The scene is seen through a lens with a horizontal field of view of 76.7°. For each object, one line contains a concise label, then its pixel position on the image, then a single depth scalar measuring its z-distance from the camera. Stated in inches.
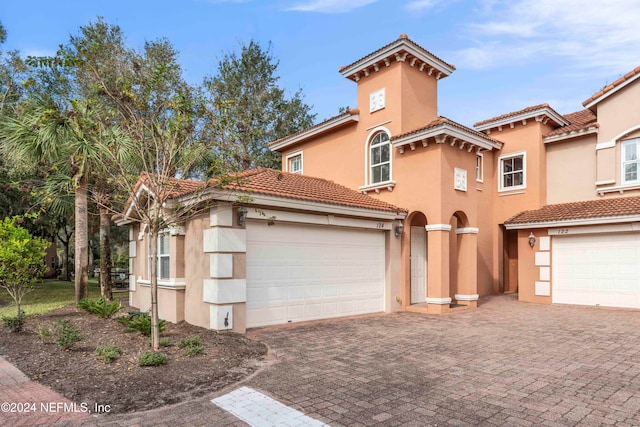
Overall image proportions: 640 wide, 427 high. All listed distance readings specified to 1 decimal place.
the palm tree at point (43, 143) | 450.3
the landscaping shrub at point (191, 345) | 261.9
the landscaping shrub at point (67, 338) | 272.1
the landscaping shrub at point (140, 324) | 297.3
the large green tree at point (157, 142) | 265.4
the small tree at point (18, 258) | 361.7
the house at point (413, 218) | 376.2
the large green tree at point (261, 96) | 1064.8
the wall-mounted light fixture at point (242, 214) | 349.4
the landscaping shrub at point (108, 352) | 245.8
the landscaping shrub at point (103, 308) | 399.2
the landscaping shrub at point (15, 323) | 347.6
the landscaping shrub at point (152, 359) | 236.2
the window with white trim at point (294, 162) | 721.6
